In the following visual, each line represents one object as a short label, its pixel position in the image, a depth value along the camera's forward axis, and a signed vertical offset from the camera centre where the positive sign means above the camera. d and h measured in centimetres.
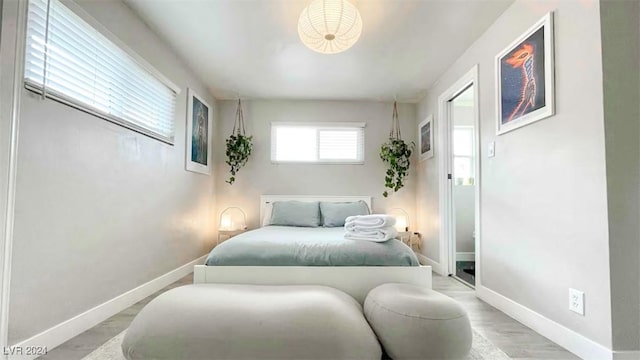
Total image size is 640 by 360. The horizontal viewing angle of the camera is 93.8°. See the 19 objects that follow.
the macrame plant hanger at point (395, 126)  455 +102
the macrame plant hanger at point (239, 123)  452 +103
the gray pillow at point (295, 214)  369 -28
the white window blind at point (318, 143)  450 +75
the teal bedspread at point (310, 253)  210 -43
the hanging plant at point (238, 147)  423 +63
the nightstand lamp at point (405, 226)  428 -48
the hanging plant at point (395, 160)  428 +47
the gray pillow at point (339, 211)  371 -23
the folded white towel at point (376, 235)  223 -32
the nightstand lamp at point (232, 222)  410 -44
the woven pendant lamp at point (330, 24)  198 +115
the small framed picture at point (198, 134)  347 +72
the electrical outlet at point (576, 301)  164 -59
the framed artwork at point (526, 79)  190 +82
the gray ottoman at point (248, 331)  138 -66
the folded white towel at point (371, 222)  227 -23
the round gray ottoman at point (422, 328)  143 -66
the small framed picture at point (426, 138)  391 +77
